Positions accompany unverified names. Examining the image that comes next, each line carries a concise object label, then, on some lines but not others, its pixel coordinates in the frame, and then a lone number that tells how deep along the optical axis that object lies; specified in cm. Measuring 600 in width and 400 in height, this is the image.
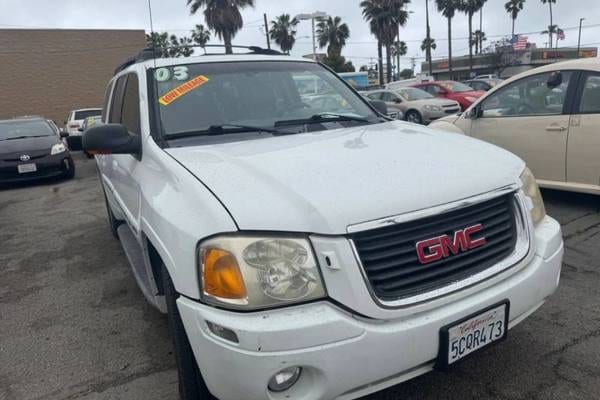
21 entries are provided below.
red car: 1627
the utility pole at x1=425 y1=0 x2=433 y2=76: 3871
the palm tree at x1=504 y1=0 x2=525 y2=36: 6322
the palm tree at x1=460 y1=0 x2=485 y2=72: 4847
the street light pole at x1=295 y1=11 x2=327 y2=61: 3003
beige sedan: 478
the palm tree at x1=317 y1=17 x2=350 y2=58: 5262
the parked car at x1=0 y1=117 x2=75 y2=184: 927
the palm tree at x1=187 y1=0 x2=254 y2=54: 3222
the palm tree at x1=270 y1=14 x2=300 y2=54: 4928
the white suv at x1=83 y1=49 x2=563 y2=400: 171
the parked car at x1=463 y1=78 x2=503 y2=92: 1962
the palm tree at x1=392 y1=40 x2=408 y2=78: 7484
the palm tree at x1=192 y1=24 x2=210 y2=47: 4938
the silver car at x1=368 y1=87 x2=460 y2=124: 1441
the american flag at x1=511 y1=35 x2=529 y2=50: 5450
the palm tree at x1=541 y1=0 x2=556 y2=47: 6297
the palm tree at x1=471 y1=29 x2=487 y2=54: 7052
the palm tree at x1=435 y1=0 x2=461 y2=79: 4534
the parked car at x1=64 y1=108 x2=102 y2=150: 1558
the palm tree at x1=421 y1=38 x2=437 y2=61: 7174
